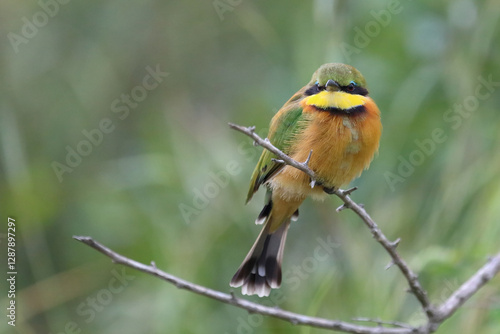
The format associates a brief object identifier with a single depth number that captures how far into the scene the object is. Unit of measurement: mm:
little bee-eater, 6375
